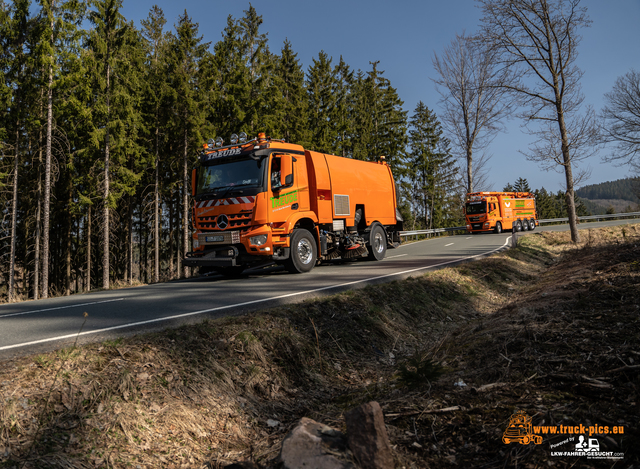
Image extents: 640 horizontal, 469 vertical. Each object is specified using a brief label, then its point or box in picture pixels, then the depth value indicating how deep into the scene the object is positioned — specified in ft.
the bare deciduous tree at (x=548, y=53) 53.36
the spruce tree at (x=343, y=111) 137.39
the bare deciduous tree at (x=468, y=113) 102.53
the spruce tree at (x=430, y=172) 184.44
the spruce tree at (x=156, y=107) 86.58
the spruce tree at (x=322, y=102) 131.13
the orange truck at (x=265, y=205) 33.53
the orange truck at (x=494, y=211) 114.01
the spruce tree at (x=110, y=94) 69.97
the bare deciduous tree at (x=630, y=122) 69.67
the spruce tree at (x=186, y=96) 85.51
